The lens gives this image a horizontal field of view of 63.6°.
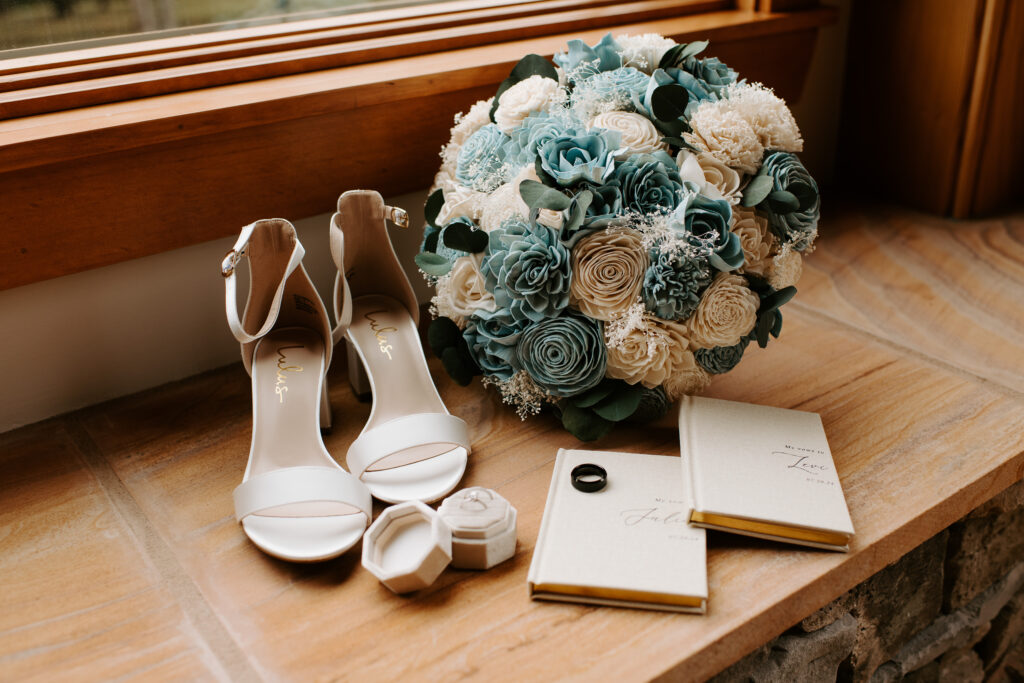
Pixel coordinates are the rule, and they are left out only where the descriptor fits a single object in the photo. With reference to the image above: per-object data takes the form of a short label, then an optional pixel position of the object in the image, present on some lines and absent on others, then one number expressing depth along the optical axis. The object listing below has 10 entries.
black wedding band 0.87
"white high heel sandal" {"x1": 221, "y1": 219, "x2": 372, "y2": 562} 0.83
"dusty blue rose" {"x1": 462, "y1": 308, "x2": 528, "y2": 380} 0.94
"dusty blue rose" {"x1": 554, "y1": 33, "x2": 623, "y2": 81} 1.03
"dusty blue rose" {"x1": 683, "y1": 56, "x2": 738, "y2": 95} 1.00
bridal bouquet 0.88
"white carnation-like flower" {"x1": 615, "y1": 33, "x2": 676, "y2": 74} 1.03
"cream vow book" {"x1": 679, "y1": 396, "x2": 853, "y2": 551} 0.81
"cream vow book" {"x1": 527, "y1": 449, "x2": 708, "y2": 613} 0.75
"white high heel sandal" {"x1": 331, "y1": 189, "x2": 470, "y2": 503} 0.91
